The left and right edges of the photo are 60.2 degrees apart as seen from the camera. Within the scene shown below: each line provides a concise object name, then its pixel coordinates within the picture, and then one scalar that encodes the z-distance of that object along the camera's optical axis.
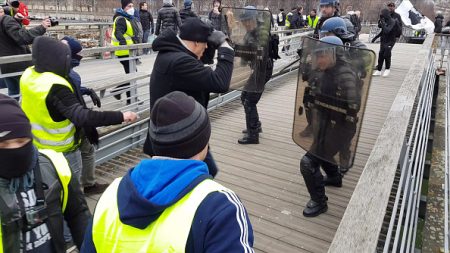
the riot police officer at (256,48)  4.76
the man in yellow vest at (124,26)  6.99
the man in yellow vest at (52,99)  2.71
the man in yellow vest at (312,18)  15.48
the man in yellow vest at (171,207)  1.17
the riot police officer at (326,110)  3.04
